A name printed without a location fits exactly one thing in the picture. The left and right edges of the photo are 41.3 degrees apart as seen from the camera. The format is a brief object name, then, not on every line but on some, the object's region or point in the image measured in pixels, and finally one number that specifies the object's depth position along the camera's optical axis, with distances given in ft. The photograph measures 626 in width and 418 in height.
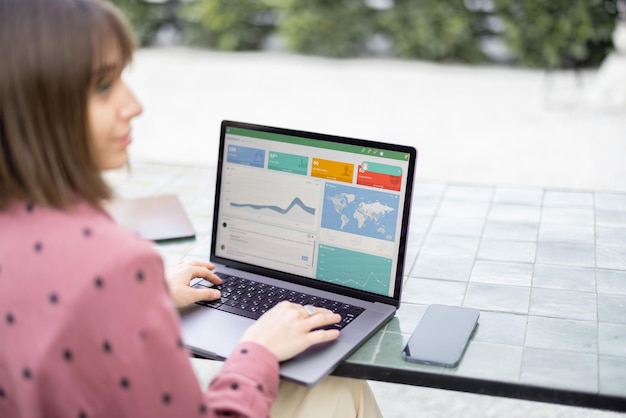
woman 3.13
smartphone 4.44
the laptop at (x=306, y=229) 4.94
